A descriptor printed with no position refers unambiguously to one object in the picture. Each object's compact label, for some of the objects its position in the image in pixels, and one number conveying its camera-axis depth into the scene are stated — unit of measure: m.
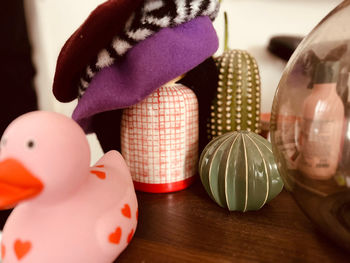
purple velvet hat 0.31
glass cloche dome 0.25
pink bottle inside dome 0.24
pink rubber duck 0.22
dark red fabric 0.28
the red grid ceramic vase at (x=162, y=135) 0.38
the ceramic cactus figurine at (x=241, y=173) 0.33
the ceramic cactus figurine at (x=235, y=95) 0.45
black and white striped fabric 0.30
